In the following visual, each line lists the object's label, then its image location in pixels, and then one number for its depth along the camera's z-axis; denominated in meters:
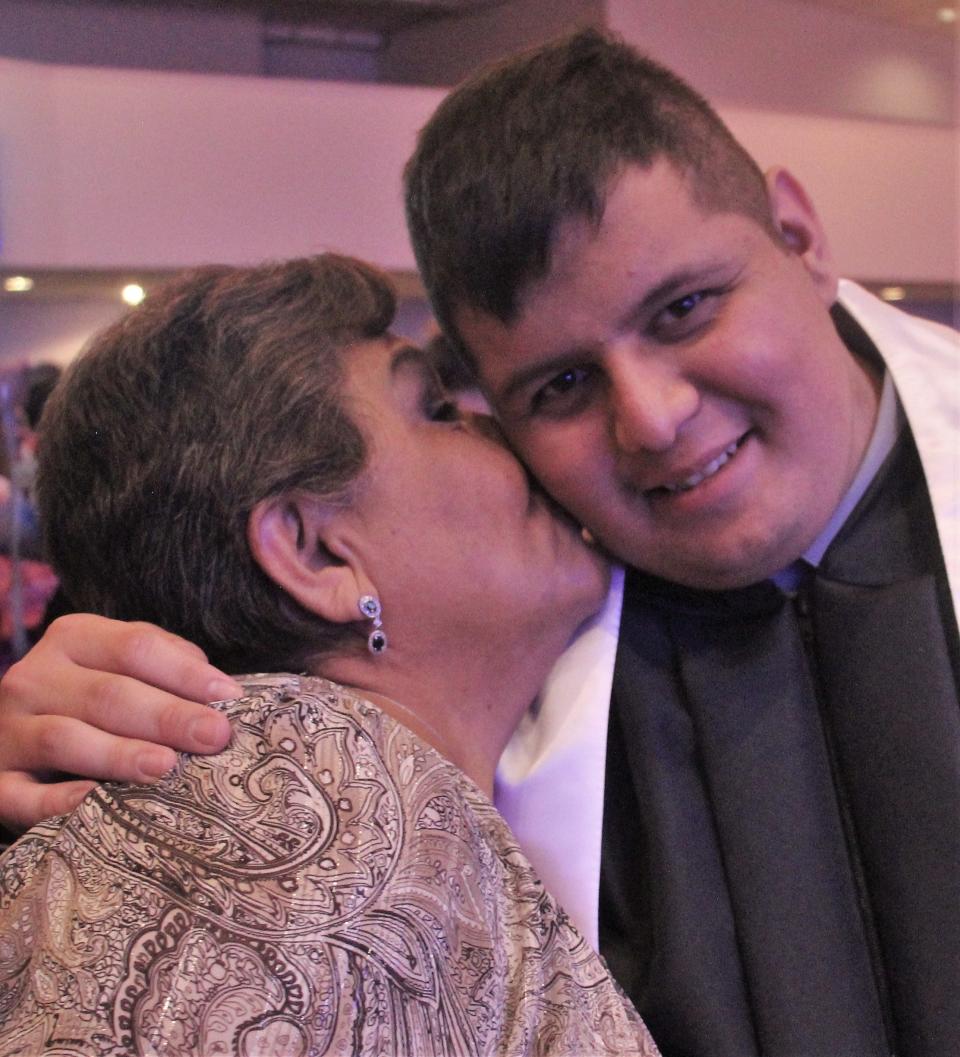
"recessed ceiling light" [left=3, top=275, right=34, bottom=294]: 4.18
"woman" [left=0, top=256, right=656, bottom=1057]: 0.88
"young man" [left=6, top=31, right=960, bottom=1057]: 1.18
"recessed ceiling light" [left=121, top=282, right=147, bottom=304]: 4.35
